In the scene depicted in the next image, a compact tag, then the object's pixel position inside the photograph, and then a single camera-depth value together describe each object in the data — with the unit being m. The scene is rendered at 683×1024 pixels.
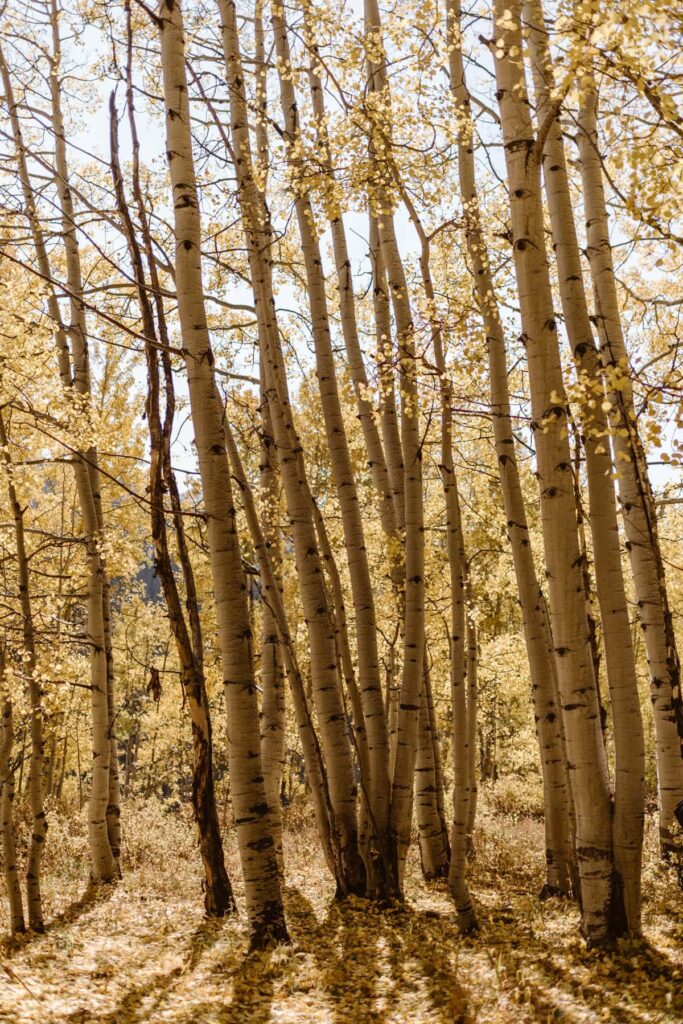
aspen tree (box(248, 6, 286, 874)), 7.47
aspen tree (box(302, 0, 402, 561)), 7.26
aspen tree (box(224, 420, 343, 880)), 6.03
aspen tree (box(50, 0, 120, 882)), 8.50
